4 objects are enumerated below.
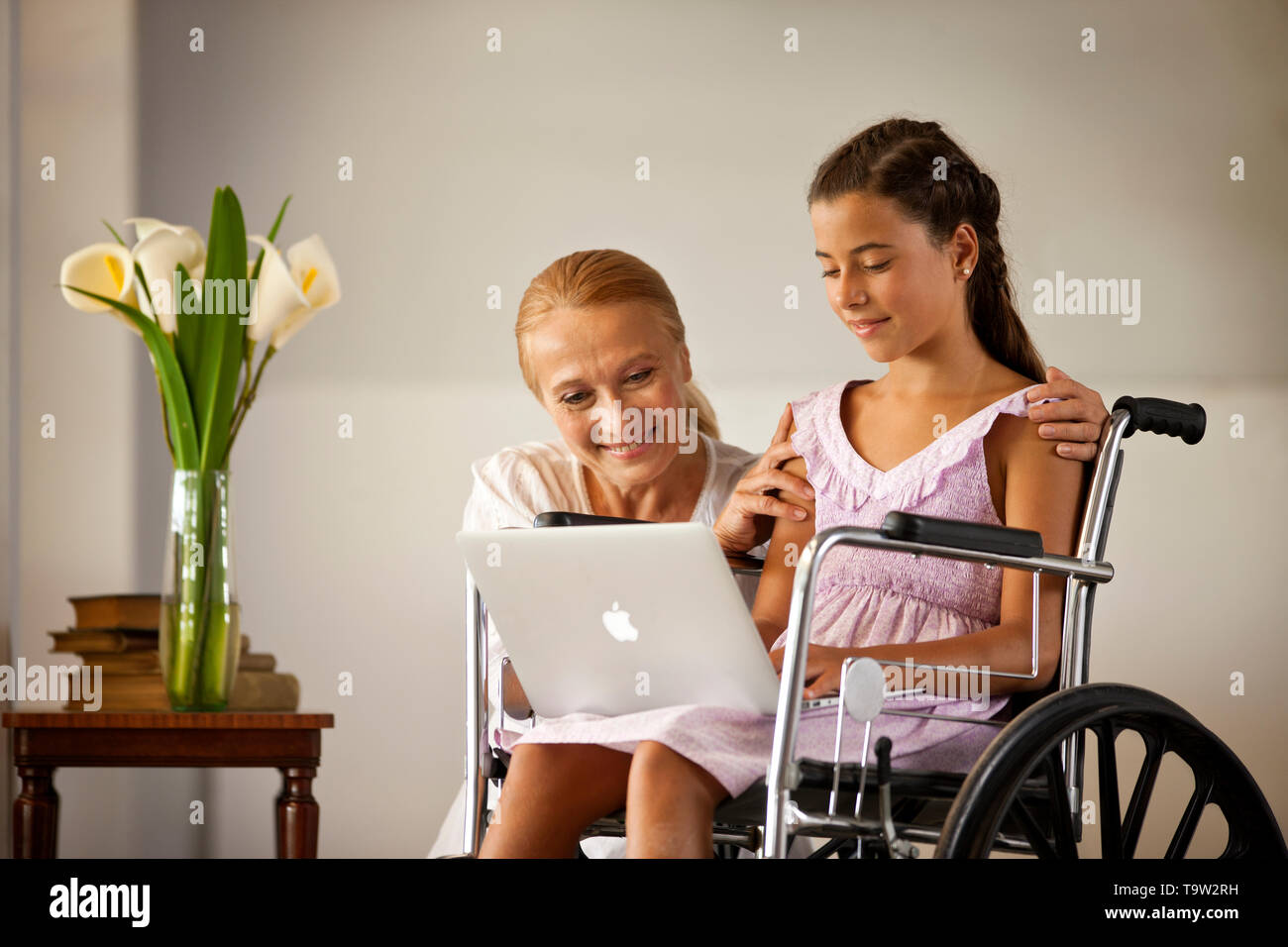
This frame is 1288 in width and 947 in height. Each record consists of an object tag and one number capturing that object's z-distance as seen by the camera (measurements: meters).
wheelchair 3.54
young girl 3.67
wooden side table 4.25
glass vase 4.31
